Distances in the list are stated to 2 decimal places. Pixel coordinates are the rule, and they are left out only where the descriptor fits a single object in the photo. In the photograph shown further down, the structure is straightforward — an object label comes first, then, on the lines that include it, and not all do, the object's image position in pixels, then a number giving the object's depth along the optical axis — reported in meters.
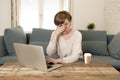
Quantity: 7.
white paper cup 1.98
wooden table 1.45
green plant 4.61
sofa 3.39
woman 2.35
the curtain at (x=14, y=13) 4.61
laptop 1.58
